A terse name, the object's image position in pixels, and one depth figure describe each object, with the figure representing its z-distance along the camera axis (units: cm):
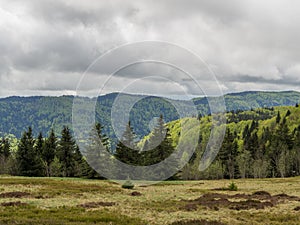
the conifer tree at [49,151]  10075
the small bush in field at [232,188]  5437
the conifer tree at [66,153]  9837
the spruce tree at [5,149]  11969
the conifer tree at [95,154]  8212
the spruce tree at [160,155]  8456
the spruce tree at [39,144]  10348
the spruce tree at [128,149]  8227
